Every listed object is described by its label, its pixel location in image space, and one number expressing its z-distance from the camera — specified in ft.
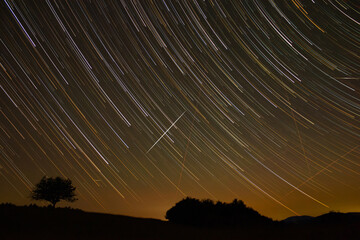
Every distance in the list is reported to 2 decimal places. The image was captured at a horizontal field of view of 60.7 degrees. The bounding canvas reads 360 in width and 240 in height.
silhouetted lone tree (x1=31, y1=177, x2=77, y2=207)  84.12
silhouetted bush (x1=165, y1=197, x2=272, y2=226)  60.18
